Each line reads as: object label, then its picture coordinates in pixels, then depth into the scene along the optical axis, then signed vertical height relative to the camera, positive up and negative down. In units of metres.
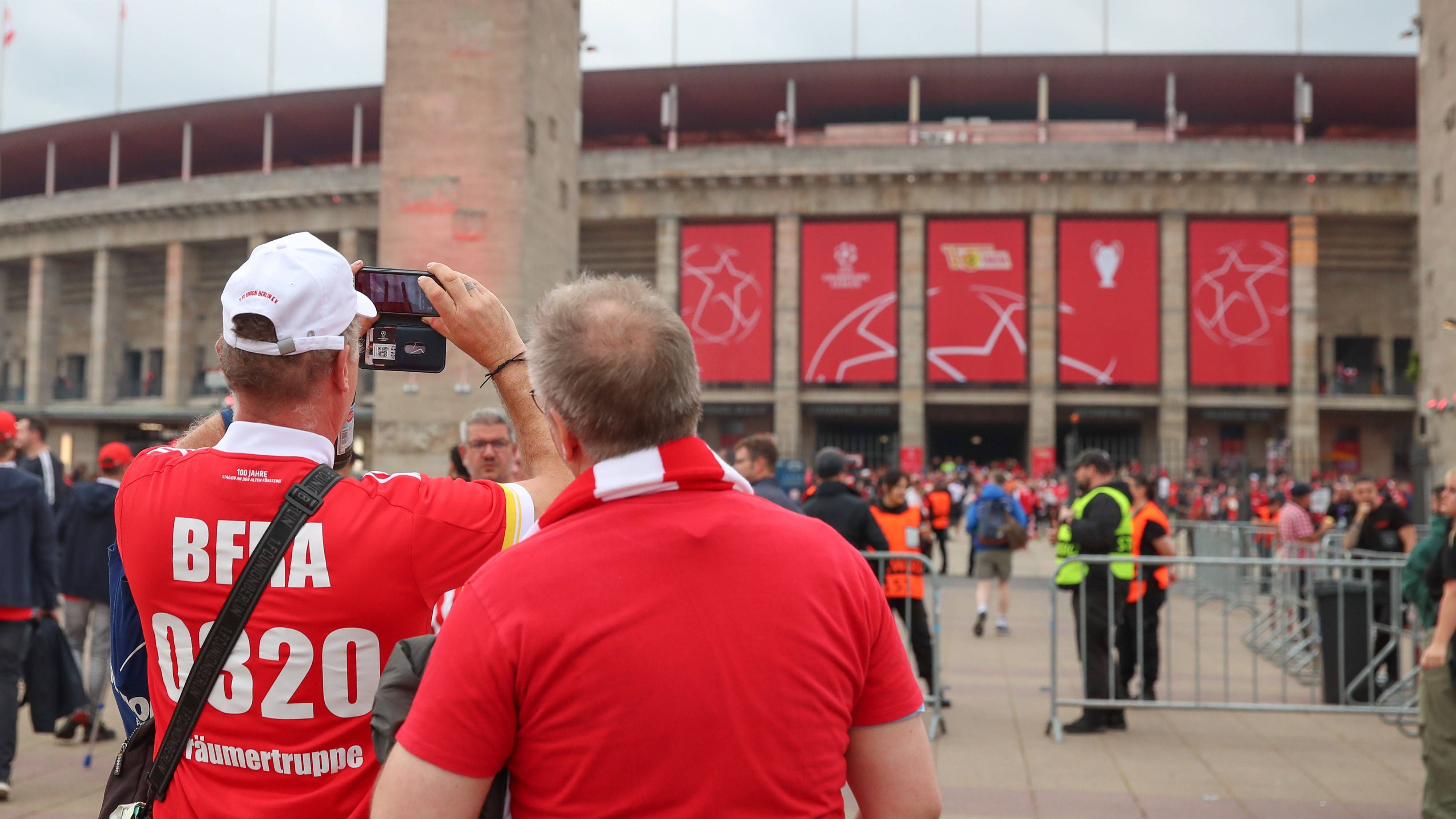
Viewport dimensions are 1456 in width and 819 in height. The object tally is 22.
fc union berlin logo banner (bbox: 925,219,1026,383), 37.47 +5.41
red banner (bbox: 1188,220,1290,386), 36.81 +5.19
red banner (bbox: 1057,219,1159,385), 37.09 +5.37
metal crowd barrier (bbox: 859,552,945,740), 7.04 -1.25
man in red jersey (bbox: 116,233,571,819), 1.74 -0.21
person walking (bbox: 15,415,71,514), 8.20 -0.17
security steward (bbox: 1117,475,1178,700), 7.92 -1.17
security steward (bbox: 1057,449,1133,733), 7.62 -0.89
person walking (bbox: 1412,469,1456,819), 4.90 -1.24
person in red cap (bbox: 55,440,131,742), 7.34 -0.81
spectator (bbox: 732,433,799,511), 7.94 -0.12
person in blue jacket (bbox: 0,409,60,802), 5.54 -0.76
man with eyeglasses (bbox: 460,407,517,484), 5.18 -0.03
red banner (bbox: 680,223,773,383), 38.22 +5.53
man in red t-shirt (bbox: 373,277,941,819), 1.36 -0.26
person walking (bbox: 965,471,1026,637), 12.06 -1.19
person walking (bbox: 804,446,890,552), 8.01 -0.49
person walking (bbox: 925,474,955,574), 16.88 -1.03
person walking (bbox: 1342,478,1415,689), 9.28 -0.78
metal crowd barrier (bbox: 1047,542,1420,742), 7.43 -1.76
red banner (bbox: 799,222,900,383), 37.78 +5.28
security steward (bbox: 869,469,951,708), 8.09 -0.99
